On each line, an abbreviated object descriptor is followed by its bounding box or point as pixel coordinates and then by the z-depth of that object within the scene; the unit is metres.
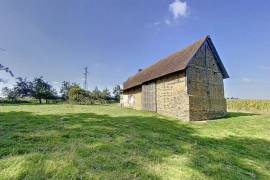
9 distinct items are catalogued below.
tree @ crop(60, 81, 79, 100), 31.14
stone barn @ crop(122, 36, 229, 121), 10.05
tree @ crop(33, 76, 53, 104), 27.34
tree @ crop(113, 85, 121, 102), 32.09
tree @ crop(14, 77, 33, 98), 29.25
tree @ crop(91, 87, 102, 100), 26.38
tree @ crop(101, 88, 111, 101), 28.16
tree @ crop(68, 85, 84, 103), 24.26
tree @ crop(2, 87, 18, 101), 27.16
